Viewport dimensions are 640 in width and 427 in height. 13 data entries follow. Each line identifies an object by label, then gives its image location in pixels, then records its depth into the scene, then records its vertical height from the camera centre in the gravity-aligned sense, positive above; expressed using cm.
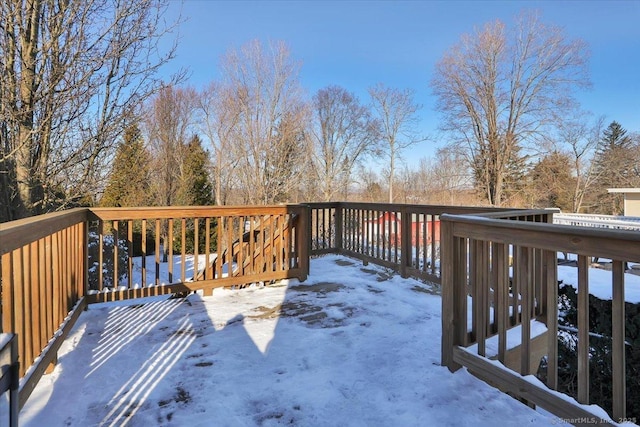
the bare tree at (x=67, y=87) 344 +138
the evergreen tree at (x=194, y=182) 1484 +139
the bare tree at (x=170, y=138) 1398 +319
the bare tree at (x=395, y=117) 1920 +540
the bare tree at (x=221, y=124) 1443 +384
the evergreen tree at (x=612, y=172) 2184 +243
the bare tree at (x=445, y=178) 1736 +184
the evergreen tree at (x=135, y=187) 1199 +96
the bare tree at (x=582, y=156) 2077 +345
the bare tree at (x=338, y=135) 1891 +435
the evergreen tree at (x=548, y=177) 1641 +167
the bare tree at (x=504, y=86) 1468 +554
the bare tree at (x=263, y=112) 1416 +420
